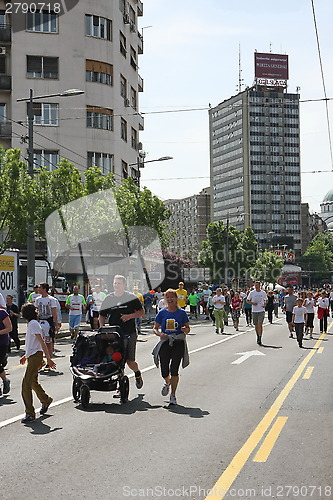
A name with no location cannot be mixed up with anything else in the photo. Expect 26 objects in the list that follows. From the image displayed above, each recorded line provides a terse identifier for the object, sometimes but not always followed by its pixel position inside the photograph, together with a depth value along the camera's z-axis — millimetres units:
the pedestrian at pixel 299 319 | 19859
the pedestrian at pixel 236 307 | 28995
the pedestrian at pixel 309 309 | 23688
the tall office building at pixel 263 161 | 163375
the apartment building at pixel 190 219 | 168000
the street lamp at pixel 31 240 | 25000
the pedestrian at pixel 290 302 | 23719
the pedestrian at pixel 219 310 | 26156
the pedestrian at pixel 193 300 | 36281
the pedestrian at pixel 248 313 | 32003
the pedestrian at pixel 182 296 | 26281
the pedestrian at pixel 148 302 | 33094
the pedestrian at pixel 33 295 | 18694
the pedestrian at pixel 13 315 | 19703
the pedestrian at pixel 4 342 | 10734
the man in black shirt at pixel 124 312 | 10672
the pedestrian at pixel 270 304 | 33312
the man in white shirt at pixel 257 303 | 20281
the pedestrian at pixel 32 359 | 8922
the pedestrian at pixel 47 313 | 14688
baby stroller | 9914
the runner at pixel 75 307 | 21328
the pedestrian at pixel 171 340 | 10273
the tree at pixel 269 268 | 111875
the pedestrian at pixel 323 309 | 25906
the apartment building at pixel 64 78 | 47719
